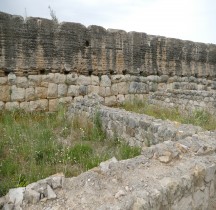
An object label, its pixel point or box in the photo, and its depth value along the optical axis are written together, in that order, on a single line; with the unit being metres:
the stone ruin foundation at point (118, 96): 2.58
